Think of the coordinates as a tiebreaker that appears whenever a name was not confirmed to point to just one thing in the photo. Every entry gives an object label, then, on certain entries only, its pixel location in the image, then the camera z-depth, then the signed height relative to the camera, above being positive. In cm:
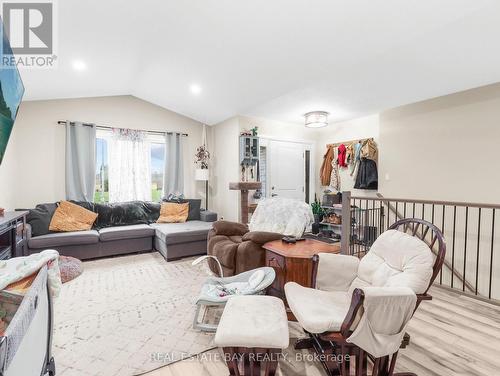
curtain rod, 429 +89
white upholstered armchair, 126 -67
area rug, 173 -123
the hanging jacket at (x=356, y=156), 476 +46
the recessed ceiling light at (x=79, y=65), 314 +138
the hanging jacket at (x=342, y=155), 507 +49
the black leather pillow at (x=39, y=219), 361 -62
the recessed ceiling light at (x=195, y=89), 394 +138
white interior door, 508 +20
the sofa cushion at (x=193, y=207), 487 -56
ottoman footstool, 126 -77
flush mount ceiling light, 446 +106
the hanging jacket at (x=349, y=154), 495 +50
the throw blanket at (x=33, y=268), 110 -43
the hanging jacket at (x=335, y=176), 525 +8
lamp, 507 +8
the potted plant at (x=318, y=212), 515 -64
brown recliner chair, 265 -78
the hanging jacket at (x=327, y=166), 540 +29
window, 465 +17
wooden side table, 221 -71
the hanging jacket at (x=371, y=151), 459 +53
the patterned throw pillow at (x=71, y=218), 380 -64
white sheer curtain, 474 +21
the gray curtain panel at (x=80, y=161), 430 +25
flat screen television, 214 +76
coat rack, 477 +75
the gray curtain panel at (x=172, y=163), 516 +30
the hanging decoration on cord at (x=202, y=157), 532 +44
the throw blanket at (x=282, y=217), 312 -48
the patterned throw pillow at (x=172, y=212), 464 -64
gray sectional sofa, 352 -94
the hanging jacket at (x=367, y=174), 453 +11
